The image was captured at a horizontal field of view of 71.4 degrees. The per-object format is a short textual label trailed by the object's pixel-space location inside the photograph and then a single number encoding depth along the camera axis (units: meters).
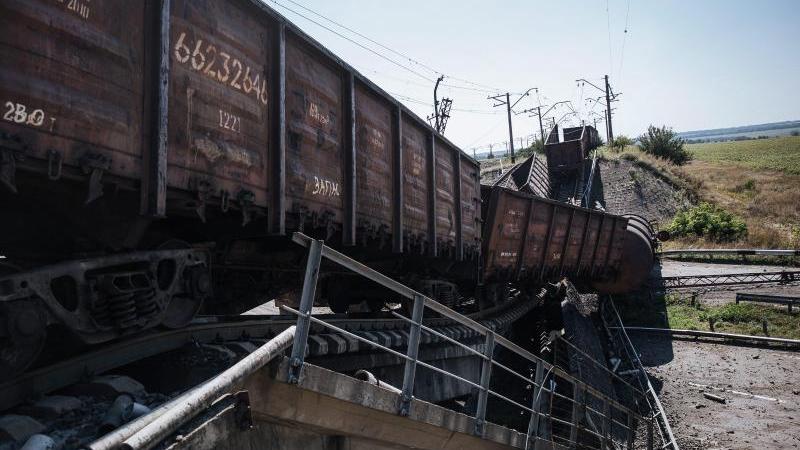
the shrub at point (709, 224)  29.92
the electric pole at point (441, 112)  40.59
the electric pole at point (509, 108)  56.38
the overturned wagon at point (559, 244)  12.70
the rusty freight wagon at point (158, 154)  3.21
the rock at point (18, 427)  2.67
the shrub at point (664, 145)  46.28
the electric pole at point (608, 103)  60.91
